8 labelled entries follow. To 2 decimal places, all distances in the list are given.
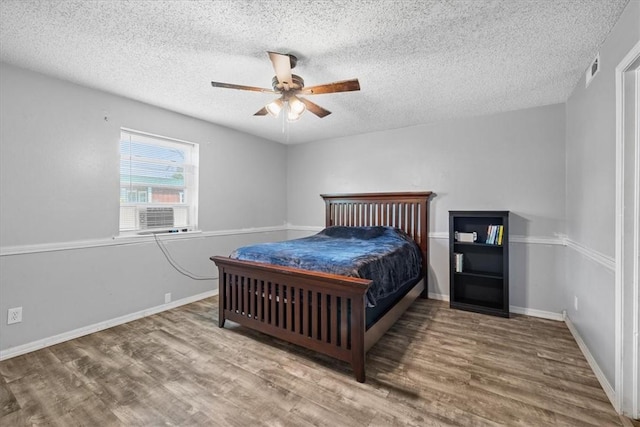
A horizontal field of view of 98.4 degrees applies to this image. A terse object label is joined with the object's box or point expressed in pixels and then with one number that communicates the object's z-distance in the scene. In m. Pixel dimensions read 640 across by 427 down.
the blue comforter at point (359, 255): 2.39
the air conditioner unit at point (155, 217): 3.37
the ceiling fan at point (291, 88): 2.01
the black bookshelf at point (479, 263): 3.29
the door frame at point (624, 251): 1.63
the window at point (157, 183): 3.22
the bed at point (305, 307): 2.09
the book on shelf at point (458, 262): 3.53
